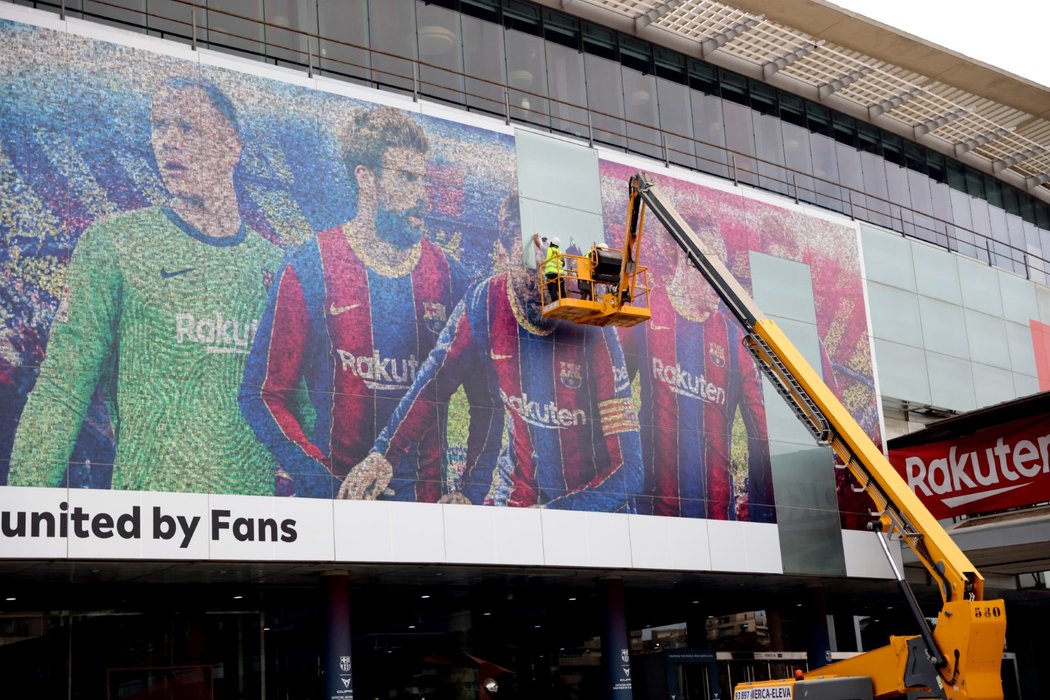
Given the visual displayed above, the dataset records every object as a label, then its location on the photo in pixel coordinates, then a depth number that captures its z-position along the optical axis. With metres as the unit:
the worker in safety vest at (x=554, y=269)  35.91
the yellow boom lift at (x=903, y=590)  26.09
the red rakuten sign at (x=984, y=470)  39.59
